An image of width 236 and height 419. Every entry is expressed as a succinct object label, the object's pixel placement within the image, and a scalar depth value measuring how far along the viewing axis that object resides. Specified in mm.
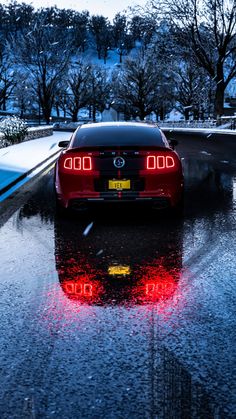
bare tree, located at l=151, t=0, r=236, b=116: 46500
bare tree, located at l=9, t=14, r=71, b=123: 56250
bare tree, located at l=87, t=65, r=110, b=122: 96750
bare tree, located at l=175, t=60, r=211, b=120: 80875
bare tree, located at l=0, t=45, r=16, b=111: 72138
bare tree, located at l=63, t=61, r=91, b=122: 93562
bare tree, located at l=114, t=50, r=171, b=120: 83375
